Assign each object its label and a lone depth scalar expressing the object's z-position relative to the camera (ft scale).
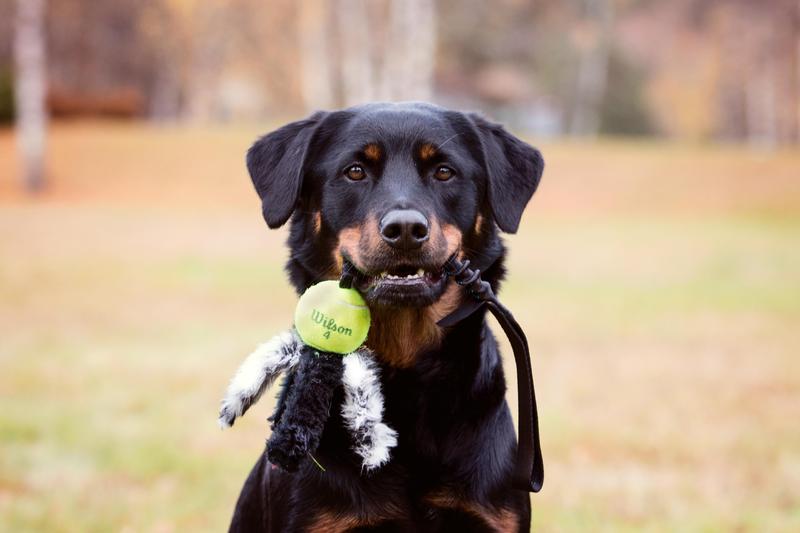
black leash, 10.23
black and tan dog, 10.11
